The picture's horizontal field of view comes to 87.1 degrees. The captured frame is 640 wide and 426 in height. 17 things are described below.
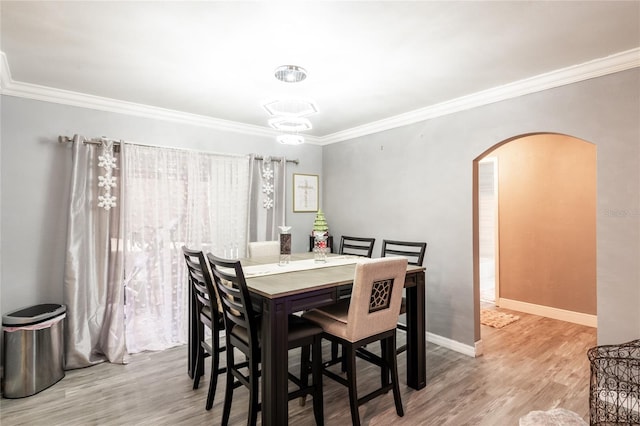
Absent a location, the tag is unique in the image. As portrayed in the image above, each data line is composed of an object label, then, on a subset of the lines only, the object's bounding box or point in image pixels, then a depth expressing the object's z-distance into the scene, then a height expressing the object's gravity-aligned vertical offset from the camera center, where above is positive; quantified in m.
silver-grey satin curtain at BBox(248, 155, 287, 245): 4.31 +0.28
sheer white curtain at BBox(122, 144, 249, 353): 3.42 -0.09
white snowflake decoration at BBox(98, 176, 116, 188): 3.20 +0.36
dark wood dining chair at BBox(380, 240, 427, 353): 2.77 -0.34
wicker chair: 1.72 -0.95
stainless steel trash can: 2.58 -1.05
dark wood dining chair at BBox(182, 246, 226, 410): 2.32 -0.73
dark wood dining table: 1.88 -0.56
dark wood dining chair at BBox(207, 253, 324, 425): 1.96 -0.74
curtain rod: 3.09 +0.75
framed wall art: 4.79 +0.38
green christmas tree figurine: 2.83 -0.05
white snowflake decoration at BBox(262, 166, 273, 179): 4.37 +0.60
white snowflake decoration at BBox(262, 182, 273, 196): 4.38 +0.40
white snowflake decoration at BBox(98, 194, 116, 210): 3.21 +0.17
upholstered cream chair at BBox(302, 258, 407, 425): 2.08 -0.67
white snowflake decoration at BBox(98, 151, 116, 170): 3.21 +0.56
